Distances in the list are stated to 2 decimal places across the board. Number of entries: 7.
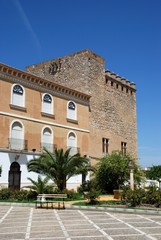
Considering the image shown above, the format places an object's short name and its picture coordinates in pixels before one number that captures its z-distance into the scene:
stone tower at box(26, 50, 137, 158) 32.62
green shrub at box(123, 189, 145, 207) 14.99
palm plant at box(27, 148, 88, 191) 20.84
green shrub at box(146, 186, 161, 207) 14.90
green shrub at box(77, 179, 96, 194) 25.58
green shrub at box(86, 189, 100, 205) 16.23
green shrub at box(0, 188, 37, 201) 19.05
